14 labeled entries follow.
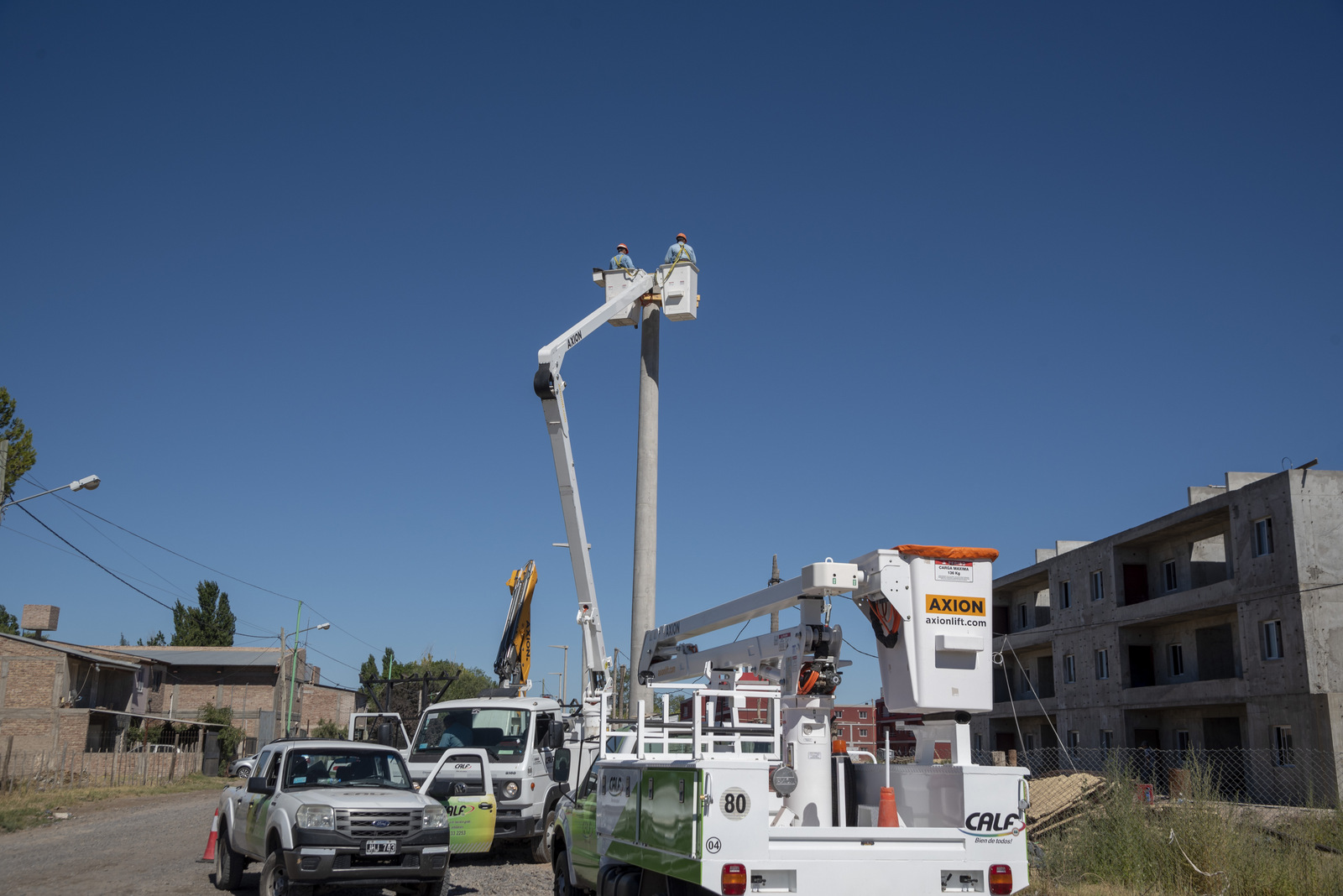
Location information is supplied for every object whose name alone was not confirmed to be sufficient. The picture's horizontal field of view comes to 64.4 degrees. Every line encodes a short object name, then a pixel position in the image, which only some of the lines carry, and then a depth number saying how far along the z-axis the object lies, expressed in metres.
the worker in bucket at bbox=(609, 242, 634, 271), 26.89
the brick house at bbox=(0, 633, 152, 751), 41.94
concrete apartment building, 29.69
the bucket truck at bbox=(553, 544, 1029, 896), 7.29
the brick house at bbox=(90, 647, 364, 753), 58.28
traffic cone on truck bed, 8.19
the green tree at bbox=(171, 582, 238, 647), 82.12
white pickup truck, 11.06
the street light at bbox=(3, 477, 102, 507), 22.14
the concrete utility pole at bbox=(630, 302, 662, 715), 26.64
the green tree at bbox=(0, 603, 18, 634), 70.50
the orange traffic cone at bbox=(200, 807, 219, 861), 14.51
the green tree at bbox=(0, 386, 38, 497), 36.84
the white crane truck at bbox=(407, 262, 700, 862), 15.77
